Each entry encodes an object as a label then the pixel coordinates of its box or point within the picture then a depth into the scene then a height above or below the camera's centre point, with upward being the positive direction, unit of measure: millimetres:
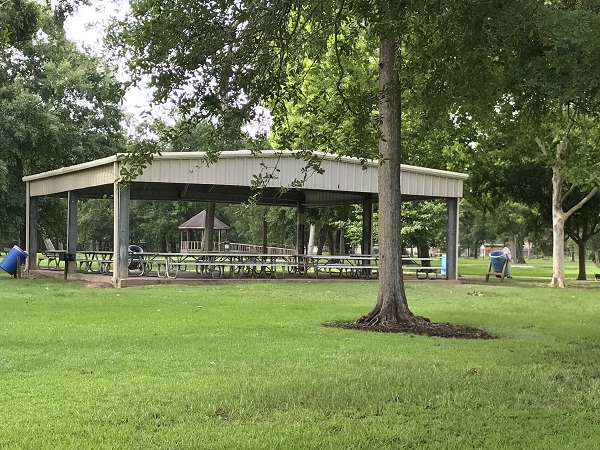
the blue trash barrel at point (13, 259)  20781 -506
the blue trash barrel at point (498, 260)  25650 -579
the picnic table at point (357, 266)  20692 -695
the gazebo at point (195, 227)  48669 +1162
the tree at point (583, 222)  25986 +909
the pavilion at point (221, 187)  17812 +1807
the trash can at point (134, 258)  19728 -441
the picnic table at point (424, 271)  21481 -966
